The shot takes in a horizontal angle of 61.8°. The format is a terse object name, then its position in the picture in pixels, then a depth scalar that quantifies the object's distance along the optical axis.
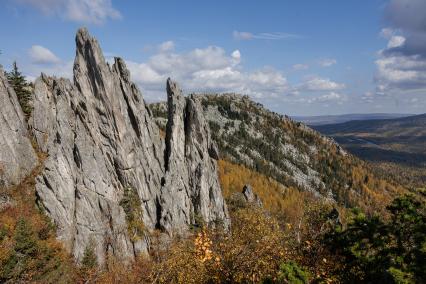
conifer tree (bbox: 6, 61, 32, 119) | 73.12
